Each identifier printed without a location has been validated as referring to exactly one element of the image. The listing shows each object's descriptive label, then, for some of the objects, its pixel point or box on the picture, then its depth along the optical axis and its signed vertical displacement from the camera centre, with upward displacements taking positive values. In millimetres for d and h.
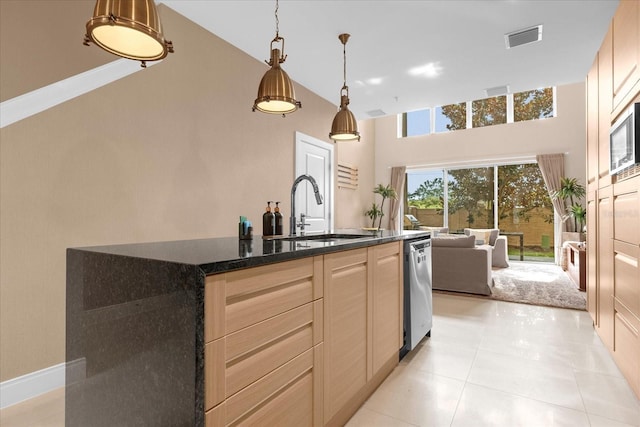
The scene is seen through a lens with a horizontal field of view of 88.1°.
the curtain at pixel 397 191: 8189 +652
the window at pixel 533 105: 6875 +2395
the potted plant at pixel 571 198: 6118 +391
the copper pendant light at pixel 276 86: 1815 +727
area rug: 3857 -958
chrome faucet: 2072 +103
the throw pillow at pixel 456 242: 4270 -316
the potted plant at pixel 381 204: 7707 +333
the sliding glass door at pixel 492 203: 6980 +336
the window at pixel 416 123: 8039 +2333
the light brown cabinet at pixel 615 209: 1797 +62
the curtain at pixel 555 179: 6559 +779
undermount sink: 2129 -137
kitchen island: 910 -386
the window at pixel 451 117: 7633 +2346
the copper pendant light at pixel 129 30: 1100 +683
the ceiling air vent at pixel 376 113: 5199 +1668
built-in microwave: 1668 +435
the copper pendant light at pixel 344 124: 2531 +716
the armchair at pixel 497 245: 6402 -533
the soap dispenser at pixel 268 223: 2132 -41
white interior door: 4391 +587
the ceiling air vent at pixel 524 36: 2948 +1670
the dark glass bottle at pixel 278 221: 2154 -28
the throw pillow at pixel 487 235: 6402 -336
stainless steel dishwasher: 2365 -568
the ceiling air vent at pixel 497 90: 4234 +1669
